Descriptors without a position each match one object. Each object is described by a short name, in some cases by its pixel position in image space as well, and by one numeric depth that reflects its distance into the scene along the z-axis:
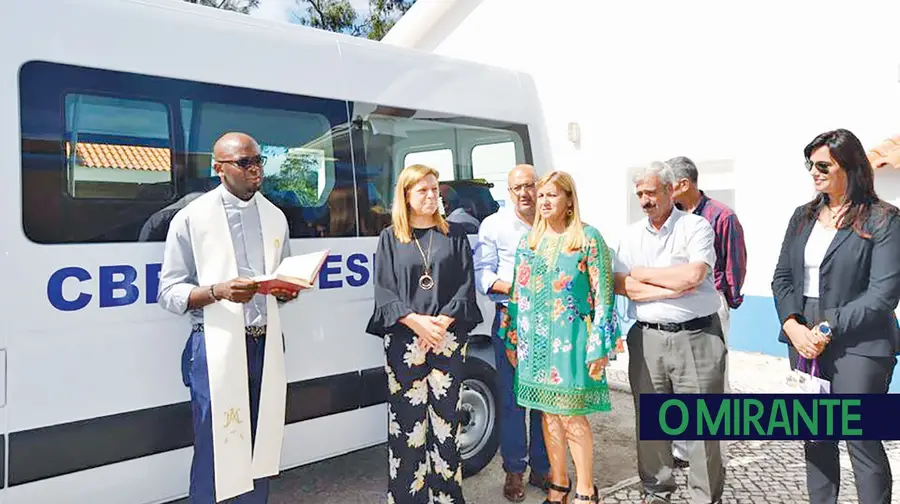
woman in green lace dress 3.28
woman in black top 3.27
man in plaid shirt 4.02
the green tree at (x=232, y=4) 21.69
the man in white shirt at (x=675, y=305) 3.31
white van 2.70
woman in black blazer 2.92
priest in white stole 2.82
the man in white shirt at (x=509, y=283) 3.76
